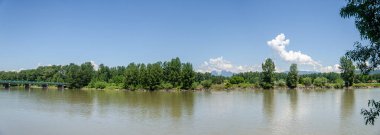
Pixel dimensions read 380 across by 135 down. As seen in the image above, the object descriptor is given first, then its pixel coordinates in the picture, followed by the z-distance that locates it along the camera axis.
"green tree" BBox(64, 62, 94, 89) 119.00
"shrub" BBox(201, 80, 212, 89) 100.66
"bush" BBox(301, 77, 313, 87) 110.34
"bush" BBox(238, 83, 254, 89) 107.12
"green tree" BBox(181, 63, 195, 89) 95.94
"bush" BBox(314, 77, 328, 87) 109.96
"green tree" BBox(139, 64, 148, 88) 97.00
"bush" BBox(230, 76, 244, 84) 122.50
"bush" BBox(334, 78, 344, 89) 105.75
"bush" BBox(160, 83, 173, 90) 95.62
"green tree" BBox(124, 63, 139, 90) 99.62
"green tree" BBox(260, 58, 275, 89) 103.38
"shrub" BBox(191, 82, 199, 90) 96.25
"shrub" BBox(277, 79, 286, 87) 107.25
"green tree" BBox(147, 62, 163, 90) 96.12
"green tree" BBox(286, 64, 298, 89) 105.62
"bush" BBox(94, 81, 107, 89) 112.31
